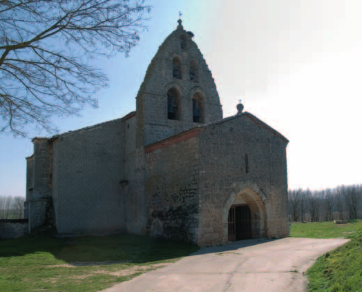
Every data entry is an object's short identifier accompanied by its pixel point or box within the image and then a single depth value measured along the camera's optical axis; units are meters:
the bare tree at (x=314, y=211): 42.81
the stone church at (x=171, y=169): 14.63
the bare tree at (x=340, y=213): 42.08
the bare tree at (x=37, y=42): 7.62
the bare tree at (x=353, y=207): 39.47
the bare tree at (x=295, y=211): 41.75
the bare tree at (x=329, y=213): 43.74
